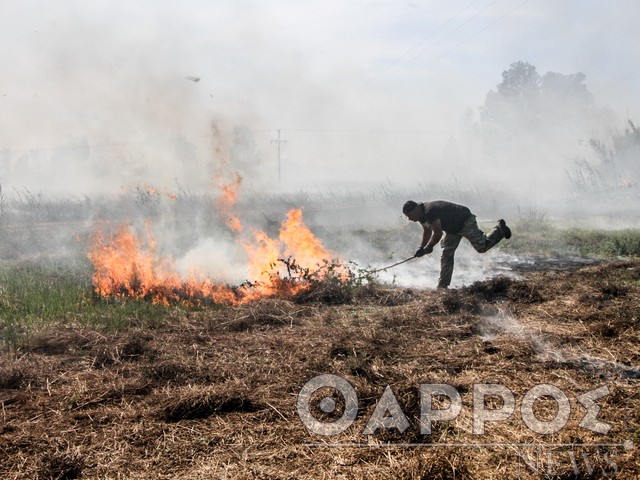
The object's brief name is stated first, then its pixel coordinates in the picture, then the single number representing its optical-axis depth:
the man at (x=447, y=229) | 9.05
